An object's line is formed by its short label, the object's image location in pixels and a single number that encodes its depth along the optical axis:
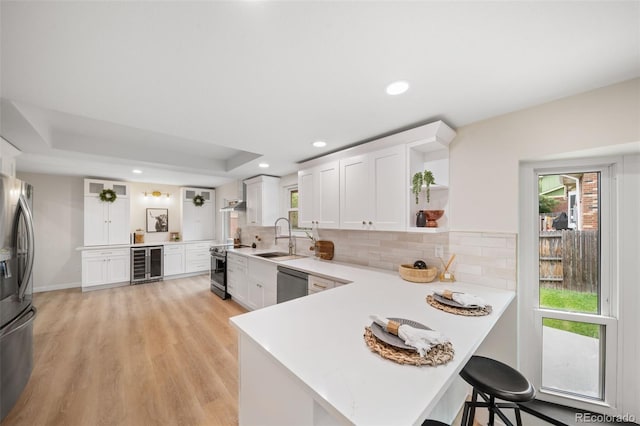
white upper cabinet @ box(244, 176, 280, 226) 4.31
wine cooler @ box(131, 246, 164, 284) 5.24
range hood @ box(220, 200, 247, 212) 4.84
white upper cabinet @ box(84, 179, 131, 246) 4.96
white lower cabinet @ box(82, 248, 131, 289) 4.73
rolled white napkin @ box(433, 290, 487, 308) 1.43
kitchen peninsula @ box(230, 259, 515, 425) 0.73
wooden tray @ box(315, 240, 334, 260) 3.29
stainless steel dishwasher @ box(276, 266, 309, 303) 2.63
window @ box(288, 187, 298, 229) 4.19
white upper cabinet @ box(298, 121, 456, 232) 2.14
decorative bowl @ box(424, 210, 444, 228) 2.13
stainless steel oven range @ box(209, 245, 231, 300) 4.37
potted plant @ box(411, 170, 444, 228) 2.07
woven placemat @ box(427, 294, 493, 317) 1.39
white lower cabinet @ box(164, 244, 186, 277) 5.66
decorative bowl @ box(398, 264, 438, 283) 2.09
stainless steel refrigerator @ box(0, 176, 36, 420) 1.68
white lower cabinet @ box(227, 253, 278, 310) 3.26
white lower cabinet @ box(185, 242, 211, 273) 5.98
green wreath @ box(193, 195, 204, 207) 6.33
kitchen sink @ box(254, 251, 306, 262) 3.61
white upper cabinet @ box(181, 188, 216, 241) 6.20
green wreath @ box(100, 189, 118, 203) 5.06
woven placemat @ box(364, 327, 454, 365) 0.91
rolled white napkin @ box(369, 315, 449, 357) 0.95
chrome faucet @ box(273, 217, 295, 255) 4.01
